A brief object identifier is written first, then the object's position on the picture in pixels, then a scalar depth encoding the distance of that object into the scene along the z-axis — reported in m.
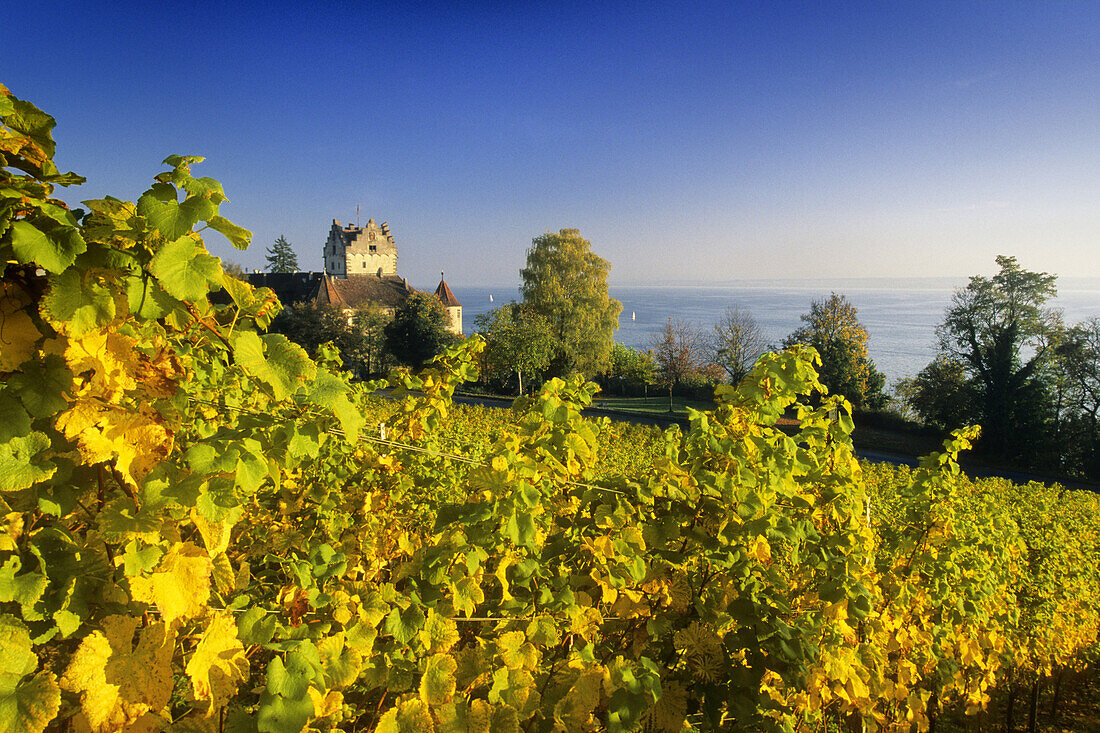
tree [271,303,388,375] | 34.22
